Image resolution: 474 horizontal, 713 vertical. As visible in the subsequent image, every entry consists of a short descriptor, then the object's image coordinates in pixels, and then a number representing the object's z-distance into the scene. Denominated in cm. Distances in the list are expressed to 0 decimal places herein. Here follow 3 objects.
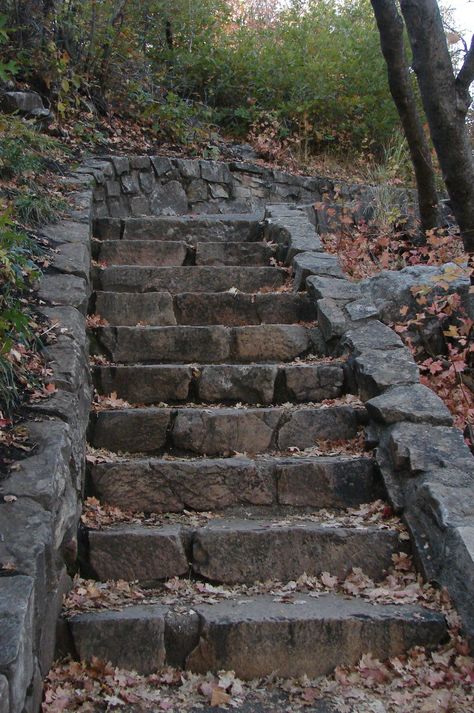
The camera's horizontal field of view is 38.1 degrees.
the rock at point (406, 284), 482
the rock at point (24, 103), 709
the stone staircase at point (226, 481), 265
